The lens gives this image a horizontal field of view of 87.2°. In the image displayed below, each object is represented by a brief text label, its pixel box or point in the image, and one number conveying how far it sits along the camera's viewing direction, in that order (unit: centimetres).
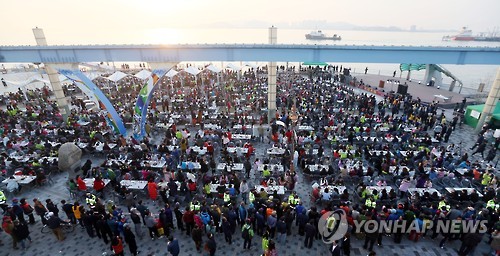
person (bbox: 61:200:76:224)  979
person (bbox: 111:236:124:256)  828
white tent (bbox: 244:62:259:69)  3400
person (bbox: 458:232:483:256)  836
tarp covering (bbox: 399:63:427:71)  3597
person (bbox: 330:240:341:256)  800
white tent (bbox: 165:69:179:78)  3047
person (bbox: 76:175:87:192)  1134
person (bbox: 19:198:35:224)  997
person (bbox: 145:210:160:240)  926
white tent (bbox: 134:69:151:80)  2773
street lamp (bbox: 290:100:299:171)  1243
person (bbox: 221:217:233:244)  898
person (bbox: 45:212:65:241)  926
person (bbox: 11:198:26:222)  970
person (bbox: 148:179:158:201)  1109
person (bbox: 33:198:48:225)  976
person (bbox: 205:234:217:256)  834
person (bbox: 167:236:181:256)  798
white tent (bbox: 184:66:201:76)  2905
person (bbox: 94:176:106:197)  1134
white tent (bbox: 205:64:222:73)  2974
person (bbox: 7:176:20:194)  1171
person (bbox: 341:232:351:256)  848
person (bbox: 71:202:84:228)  980
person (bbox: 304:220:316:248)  887
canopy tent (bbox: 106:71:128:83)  2627
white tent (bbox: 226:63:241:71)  3203
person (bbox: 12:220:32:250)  884
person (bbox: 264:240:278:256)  759
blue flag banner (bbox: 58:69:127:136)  1706
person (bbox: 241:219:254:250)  873
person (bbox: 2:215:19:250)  883
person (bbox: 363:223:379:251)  888
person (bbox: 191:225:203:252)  873
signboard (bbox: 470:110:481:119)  1934
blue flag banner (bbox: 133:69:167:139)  1702
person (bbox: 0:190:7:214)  1044
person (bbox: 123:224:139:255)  854
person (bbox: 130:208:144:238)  920
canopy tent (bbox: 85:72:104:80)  3141
